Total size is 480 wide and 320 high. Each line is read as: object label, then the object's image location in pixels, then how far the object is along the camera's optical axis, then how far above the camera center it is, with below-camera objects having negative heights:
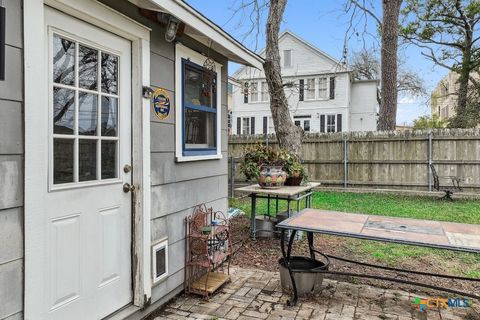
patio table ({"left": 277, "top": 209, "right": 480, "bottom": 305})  2.40 -0.57
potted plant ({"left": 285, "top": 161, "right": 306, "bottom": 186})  5.00 -0.24
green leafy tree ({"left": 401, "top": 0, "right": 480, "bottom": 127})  13.69 +5.16
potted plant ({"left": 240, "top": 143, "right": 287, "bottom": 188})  4.70 -0.12
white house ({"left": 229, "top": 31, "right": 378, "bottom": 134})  19.27 +3.39
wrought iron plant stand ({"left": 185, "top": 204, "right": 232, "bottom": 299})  3.15 -0.88
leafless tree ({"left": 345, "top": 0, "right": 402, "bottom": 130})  9.73 +2.75
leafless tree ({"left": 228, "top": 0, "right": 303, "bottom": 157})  5.93 +1.89
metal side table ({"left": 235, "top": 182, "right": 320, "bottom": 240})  4.39 -0.44
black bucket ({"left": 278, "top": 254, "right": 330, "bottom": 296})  3.01 -1.02
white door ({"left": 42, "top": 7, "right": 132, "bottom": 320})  1.99 -0.09
